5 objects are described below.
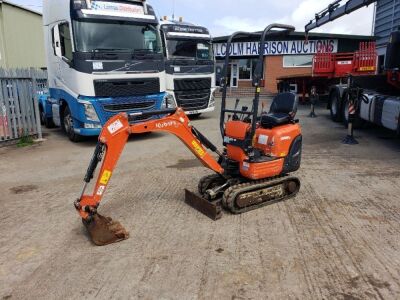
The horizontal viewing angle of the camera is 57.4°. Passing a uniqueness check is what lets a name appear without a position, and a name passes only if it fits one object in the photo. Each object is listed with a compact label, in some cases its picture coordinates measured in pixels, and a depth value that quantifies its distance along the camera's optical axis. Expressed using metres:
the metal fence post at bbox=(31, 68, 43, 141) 9.70
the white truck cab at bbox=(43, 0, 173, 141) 8.69
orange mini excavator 4.10
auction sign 26.53
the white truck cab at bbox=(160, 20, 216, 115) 12.37
